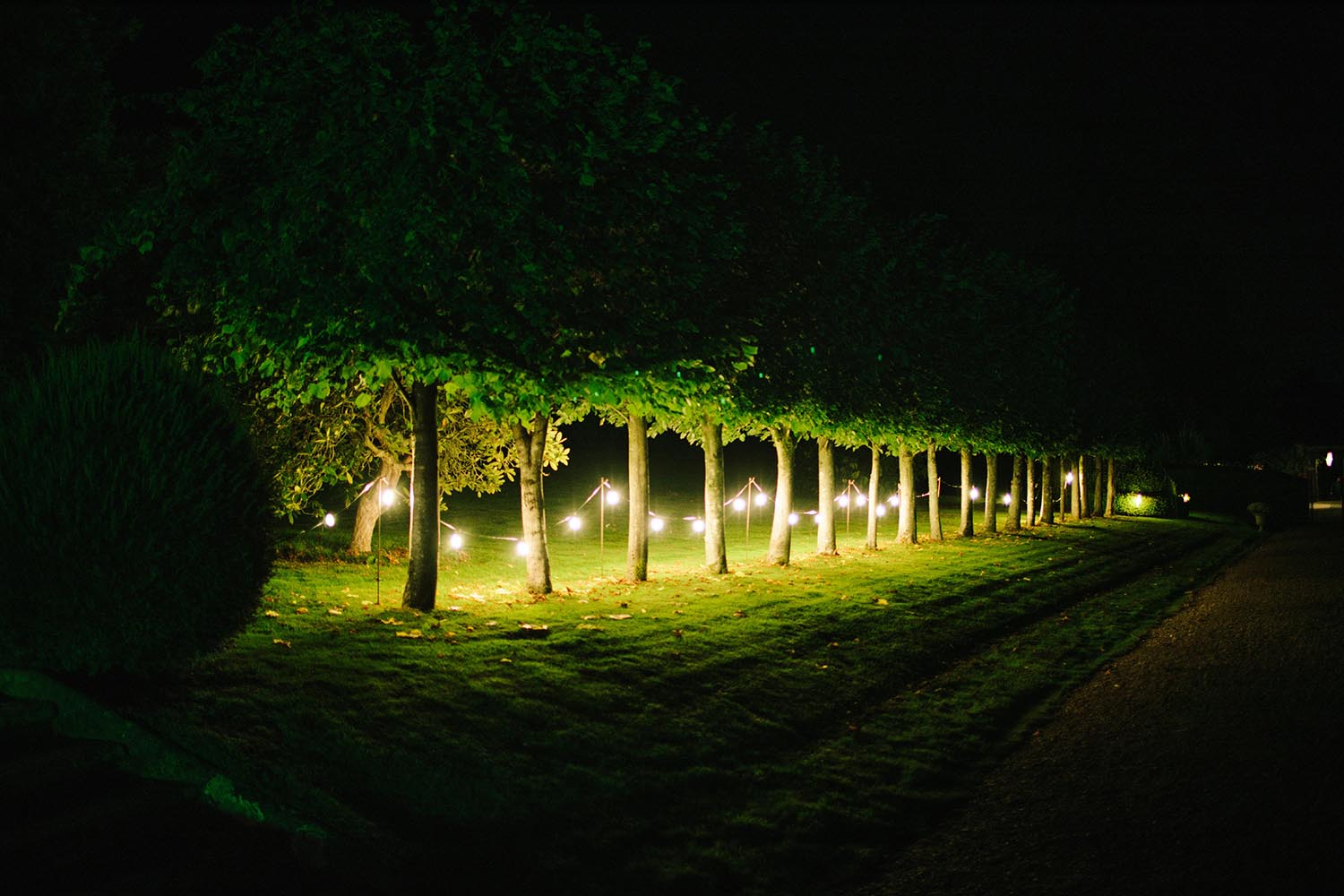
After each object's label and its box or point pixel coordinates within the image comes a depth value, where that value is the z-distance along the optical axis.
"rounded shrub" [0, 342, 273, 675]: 7.57
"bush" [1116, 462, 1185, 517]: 52.25
